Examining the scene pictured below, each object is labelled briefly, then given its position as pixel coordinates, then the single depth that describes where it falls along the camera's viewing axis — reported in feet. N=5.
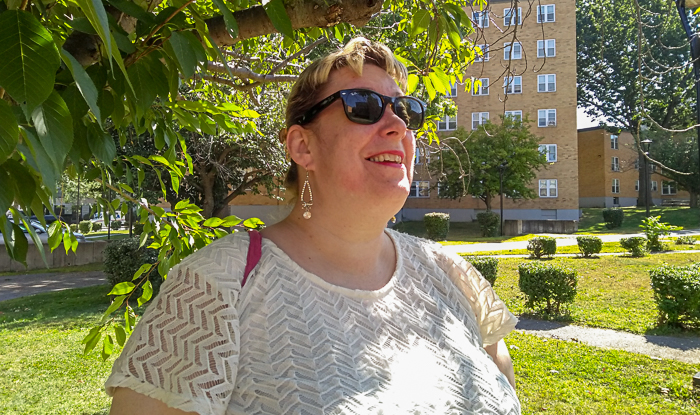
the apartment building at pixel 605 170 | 159.53
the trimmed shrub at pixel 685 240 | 65.19
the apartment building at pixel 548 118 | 123.65
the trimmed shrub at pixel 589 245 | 57.41
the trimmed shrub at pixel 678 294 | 26.91
